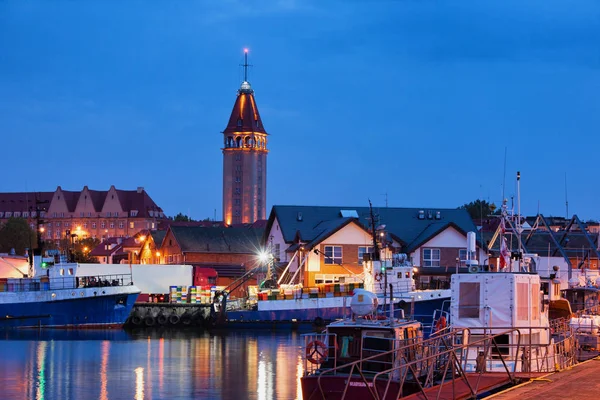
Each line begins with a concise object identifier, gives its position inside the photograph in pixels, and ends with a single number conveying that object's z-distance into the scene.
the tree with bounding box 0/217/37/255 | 159.25
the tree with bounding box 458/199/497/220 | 170.27
